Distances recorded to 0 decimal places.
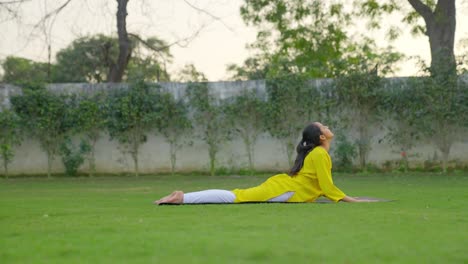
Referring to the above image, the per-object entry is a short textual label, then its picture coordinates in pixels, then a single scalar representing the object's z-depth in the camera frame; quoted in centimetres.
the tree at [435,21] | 1748
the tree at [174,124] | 1827
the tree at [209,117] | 1828
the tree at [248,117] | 1816
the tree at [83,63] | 3409
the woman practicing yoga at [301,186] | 870
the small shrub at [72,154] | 1802
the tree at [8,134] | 1748
